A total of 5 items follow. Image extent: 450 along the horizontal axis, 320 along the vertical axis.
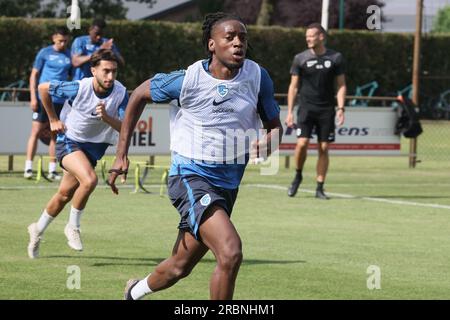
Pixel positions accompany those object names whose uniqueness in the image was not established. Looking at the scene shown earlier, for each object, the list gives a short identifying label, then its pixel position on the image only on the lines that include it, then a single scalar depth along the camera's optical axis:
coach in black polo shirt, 18.23
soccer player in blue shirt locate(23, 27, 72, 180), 20.25
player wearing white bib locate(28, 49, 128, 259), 11.94
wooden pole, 25.19
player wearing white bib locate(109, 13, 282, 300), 8.53
